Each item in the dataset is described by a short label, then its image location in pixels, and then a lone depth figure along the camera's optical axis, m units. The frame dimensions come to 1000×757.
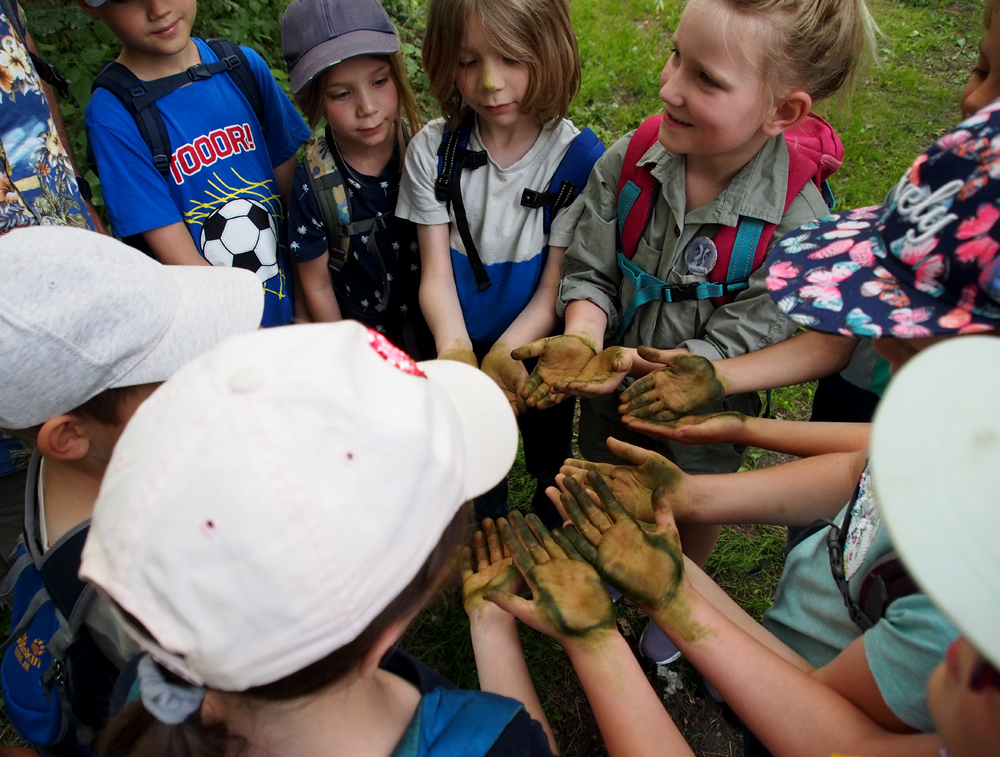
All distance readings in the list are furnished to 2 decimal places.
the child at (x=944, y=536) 0.60
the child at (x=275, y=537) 0.78
